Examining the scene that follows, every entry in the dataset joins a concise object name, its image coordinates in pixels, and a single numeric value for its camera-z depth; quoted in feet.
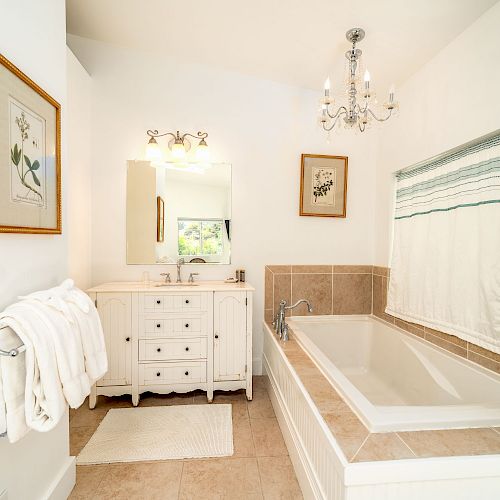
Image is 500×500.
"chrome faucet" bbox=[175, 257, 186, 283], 8.37
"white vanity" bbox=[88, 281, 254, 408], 7.14
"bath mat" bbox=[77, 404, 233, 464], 5.58
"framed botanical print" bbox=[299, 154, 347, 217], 8.90
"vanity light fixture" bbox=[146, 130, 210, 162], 8.10
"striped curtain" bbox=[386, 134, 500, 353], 5.26
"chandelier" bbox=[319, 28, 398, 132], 5.10
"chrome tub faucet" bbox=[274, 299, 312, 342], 7.37
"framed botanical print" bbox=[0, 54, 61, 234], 3.25
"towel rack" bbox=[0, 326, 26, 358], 2.68
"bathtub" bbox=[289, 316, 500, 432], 3.93
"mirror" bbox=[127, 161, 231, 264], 8.38
